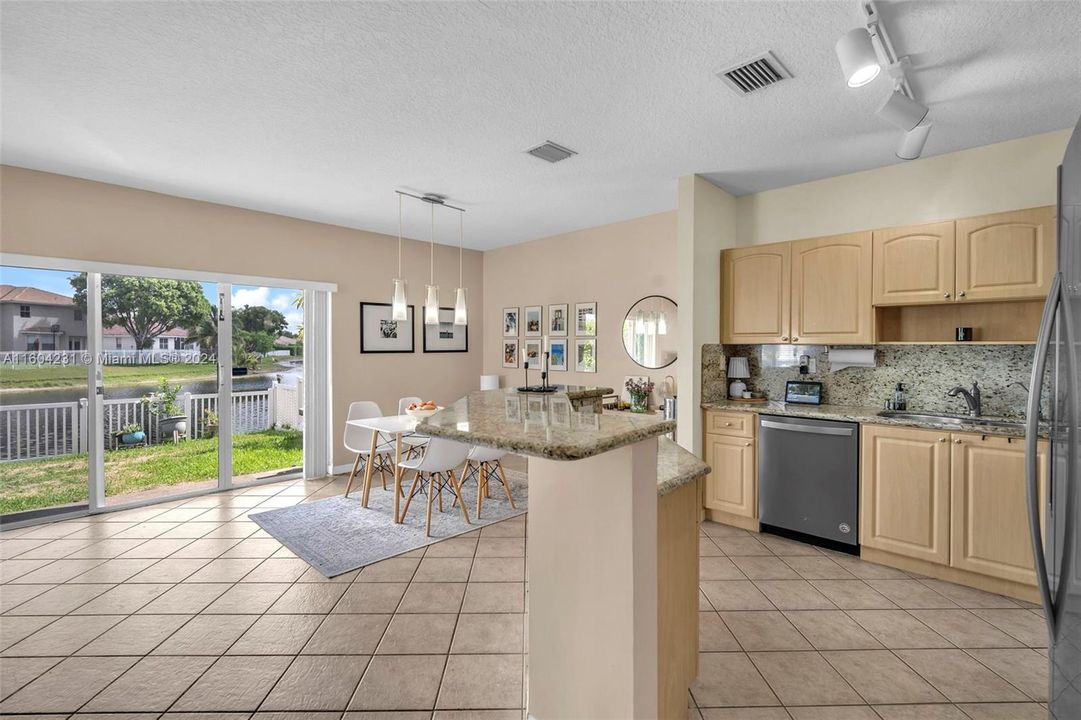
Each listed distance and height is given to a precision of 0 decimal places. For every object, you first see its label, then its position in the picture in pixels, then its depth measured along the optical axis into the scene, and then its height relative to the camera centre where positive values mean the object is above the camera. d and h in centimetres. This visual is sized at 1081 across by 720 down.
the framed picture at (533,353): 556 +2
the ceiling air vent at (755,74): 212 +128
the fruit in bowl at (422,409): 436 -50
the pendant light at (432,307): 388 +39
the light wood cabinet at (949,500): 253 -81
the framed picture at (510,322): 594 +40
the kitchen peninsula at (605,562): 137 -64
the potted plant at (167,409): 423 -48
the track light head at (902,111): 212 +109
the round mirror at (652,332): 452 +22
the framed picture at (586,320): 514 +38
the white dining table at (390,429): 380 -59
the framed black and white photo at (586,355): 514 +0
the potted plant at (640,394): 446 -36
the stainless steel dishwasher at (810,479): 306 -81
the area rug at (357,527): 313 -128
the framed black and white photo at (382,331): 534 +27
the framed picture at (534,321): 567 +40
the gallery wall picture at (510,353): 597 +3
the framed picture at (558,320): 539 +39
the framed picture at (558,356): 538 -1
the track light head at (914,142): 235 +107
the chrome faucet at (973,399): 301 -26
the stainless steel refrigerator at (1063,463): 121 -29
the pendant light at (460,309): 407 +39
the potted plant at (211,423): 448 -64
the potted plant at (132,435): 407 -68
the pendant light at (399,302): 376 +41
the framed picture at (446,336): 590 +23
